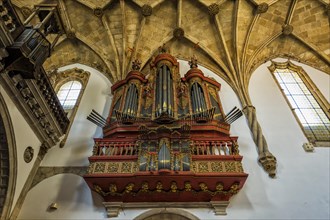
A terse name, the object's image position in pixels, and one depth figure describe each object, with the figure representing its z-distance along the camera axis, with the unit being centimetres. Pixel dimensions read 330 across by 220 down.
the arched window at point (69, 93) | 850
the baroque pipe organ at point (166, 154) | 527
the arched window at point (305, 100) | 755
